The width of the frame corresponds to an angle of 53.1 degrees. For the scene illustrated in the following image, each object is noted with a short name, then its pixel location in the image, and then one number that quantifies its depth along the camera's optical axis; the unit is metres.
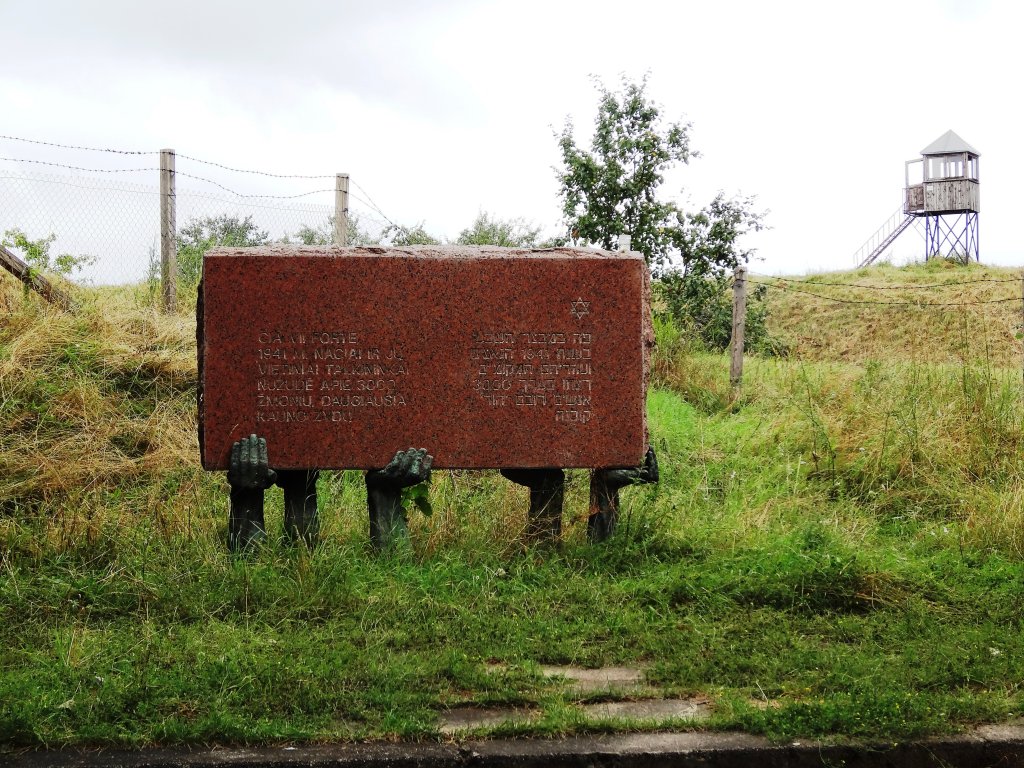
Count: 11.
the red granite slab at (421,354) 5.45
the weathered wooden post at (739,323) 12.19
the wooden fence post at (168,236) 10.91
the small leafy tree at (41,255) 10.52
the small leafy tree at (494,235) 16.75
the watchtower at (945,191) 34.00
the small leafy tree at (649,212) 15.48
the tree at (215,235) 12.72
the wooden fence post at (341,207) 12.30
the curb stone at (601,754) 3.27
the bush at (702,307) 15.61
